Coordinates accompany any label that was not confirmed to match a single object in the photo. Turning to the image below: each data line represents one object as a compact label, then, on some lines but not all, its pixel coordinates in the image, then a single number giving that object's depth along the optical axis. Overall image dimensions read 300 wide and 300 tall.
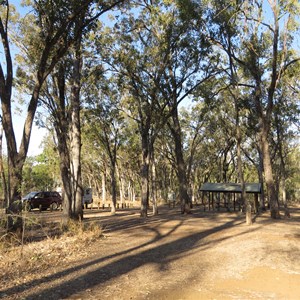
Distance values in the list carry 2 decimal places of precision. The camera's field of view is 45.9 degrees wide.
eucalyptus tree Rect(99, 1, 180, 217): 19.78
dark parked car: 31.25
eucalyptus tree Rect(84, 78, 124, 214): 25.27
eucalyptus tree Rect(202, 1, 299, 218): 15.13
